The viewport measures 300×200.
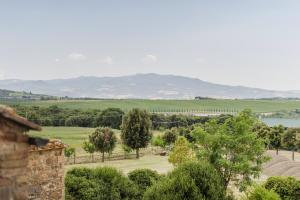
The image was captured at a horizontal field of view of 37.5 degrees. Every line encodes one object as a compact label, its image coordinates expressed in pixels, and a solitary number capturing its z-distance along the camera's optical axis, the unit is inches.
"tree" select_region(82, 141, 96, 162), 2986.7
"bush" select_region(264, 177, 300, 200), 1390.3
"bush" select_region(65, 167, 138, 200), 1202.0
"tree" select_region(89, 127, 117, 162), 2979.8
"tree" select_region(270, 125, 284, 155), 3184.1
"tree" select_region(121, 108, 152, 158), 3196.4
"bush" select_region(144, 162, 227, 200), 1114.1
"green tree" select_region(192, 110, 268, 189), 1422.2
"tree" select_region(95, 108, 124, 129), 5142.7
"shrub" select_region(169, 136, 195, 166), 2166.6
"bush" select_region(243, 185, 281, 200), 1133.7
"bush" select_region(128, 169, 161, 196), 1469.7
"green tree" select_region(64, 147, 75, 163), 2800.7
